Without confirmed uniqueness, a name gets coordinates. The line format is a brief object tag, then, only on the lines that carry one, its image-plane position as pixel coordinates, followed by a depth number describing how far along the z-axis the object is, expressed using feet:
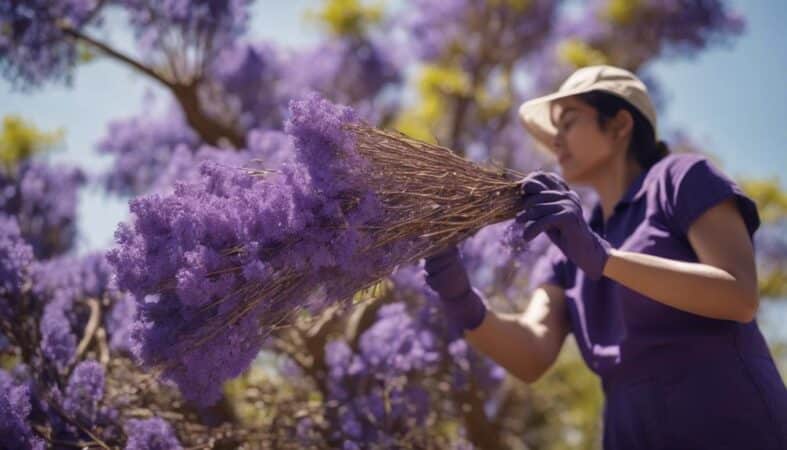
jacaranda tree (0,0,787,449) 6.11
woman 7.02
